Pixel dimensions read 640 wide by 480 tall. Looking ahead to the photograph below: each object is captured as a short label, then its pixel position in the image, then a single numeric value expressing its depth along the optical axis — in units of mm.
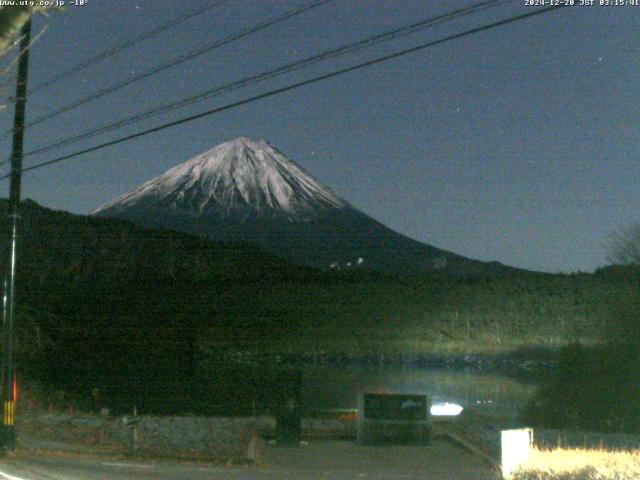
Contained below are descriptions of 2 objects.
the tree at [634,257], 44244
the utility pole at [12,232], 15961
